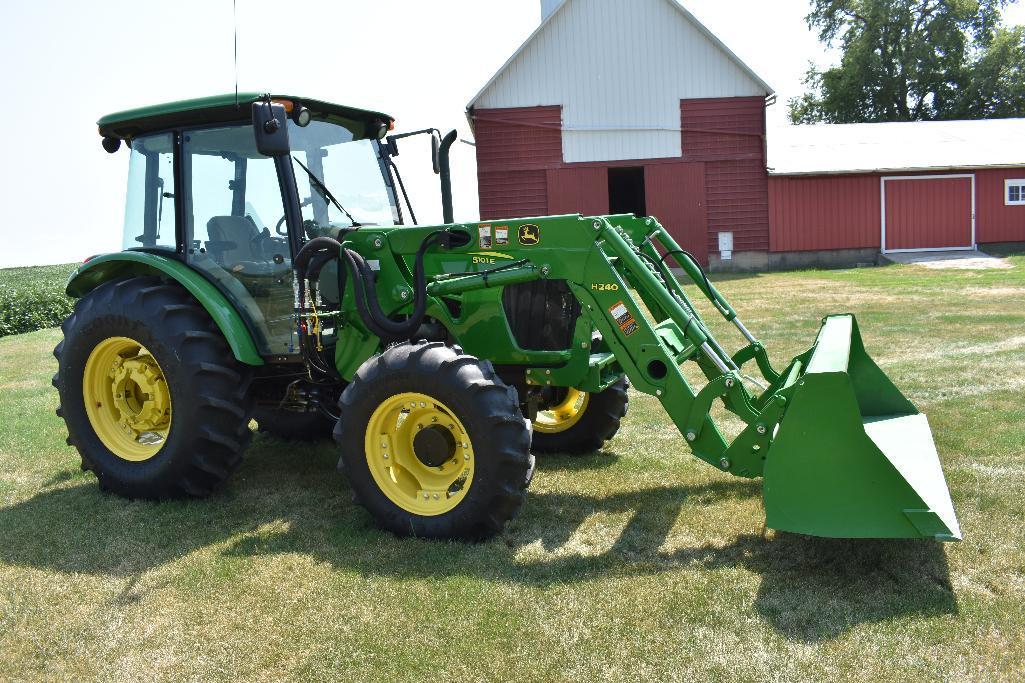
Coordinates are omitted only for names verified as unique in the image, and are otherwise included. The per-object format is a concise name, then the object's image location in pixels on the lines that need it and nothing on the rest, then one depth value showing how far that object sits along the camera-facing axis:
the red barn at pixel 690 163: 22.23
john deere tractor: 4.71
